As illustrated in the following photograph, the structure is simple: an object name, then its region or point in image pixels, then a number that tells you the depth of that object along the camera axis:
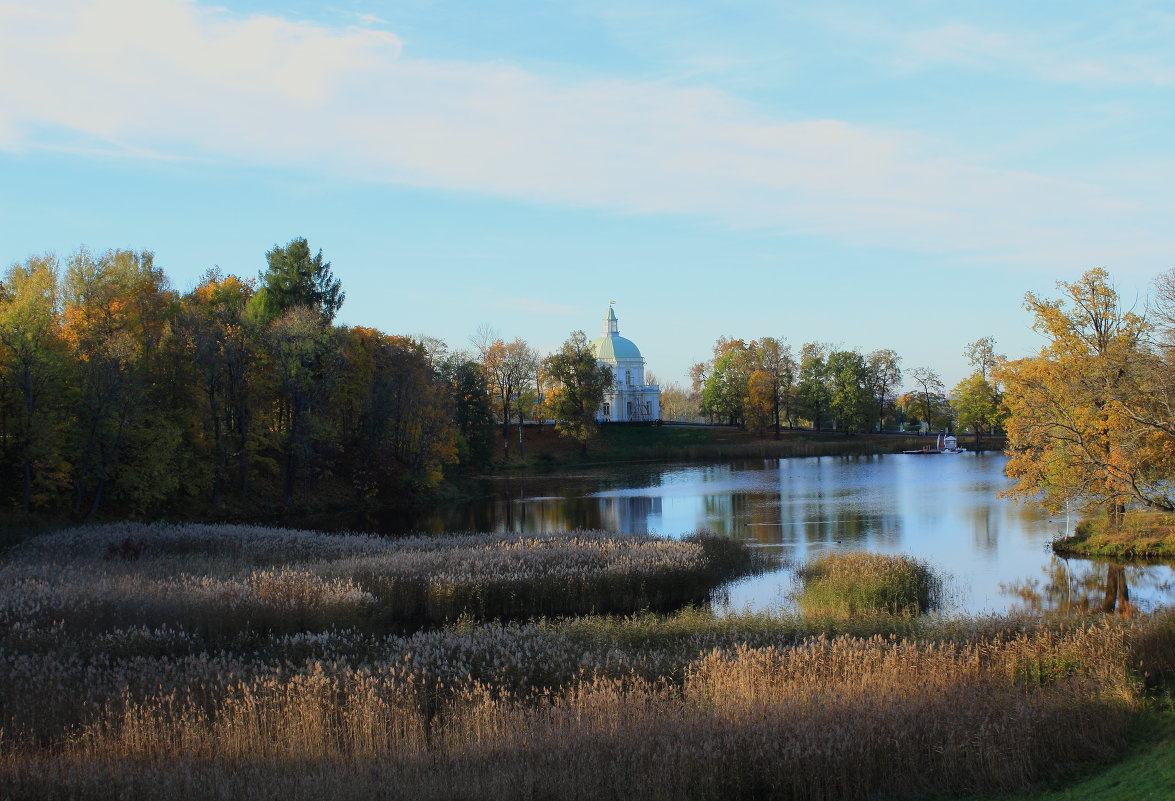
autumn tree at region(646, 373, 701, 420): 173.25
